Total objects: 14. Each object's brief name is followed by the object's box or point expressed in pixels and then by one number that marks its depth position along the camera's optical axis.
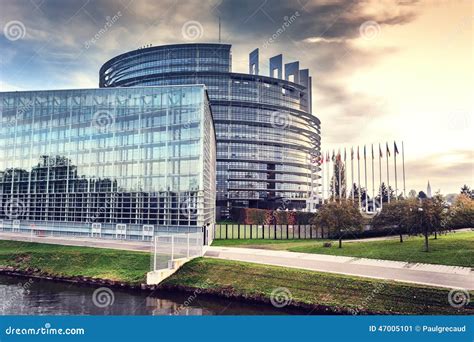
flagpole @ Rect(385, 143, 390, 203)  50.27
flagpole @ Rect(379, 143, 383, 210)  52.81
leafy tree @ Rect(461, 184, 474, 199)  72.88
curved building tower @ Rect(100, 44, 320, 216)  79.50
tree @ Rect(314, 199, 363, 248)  31.08
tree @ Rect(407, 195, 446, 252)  25.45
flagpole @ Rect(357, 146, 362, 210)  58.88
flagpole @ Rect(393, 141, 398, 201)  49.74
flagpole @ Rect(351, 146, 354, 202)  59.28
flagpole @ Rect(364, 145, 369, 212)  55.82
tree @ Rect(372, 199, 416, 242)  28.59
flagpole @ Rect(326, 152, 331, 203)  64.74
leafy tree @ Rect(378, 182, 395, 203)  90.39
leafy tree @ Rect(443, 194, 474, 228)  34.51
